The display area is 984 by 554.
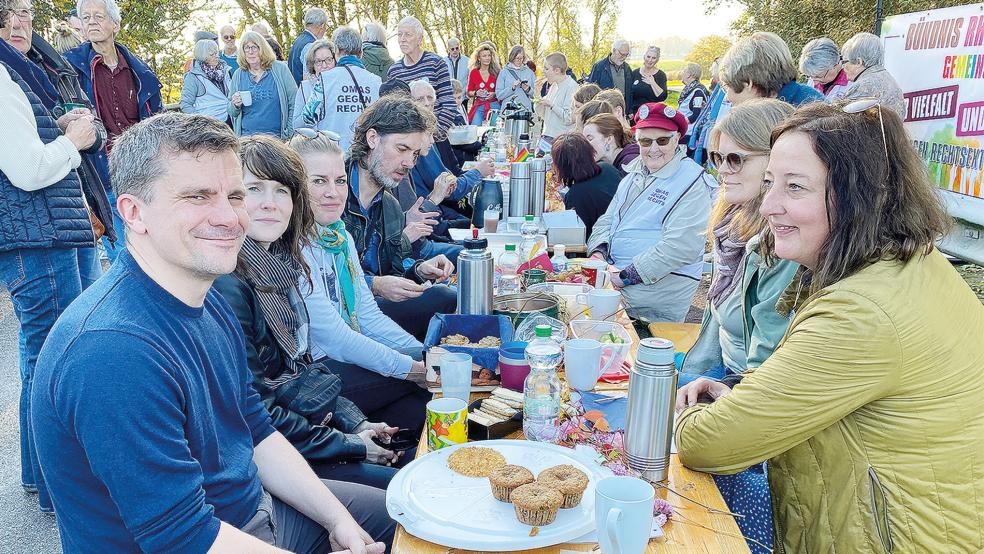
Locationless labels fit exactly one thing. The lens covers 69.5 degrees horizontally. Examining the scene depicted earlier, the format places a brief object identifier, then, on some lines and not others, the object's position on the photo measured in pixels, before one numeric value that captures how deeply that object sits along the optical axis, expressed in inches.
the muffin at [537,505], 55.5
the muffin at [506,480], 58.7
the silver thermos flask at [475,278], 103.1
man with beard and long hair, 139.5
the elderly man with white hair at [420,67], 290.8
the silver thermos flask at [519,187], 188.7
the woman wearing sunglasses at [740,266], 85.8
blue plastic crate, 93.7
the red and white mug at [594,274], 132.3
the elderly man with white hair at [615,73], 438.3
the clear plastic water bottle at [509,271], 118.5
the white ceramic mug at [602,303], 107.8
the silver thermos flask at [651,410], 61.9
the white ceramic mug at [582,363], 81.7
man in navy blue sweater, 50.8
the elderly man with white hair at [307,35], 327.0
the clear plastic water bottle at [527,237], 142.0
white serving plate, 54.6
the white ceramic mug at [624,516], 49.2
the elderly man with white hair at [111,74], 193.6
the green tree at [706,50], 1114.1
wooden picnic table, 55.5
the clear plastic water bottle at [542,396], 72.3
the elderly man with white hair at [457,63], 474.0
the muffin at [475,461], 64.0
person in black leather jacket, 84.4
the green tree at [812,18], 474.0
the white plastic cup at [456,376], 78.9
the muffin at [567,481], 57.8
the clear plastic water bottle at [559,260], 134.9
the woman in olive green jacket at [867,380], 59.9
